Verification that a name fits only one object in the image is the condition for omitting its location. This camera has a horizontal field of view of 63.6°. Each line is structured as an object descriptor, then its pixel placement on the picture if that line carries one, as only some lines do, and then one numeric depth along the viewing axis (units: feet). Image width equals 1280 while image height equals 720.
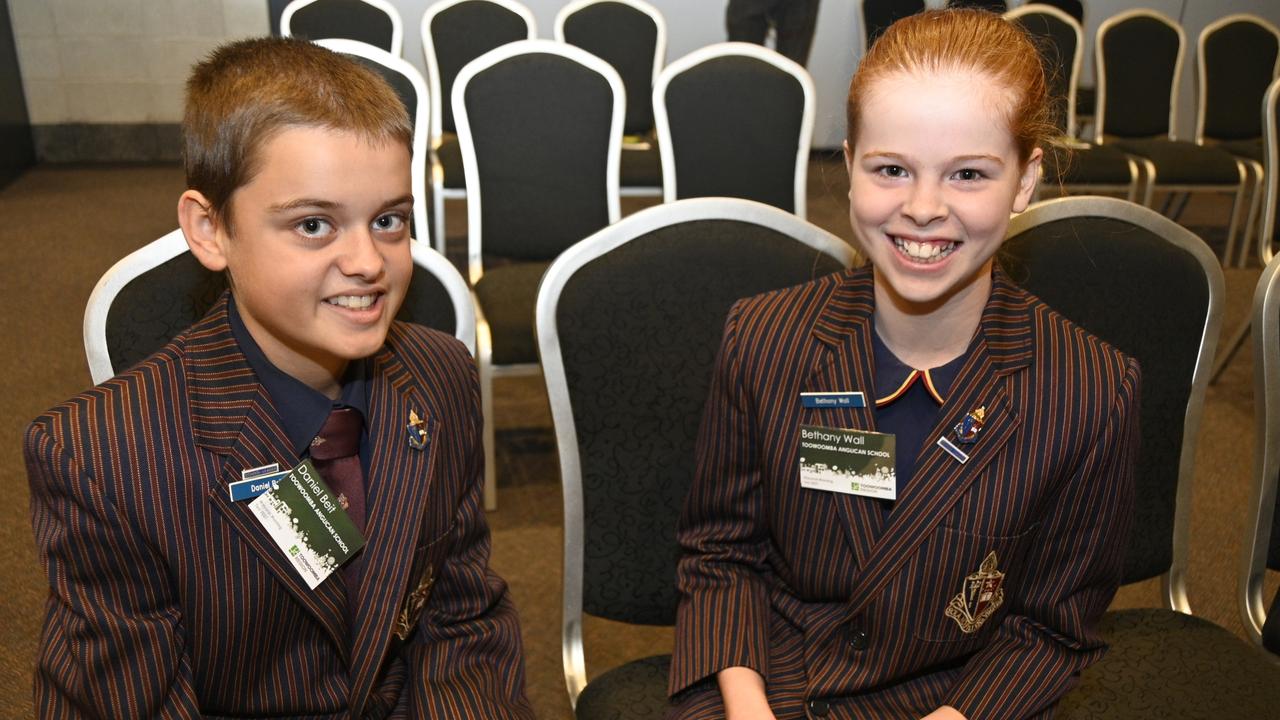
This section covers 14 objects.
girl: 3.42
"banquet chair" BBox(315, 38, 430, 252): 7.42
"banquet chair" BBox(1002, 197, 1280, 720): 4.31
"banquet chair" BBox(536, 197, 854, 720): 4.19
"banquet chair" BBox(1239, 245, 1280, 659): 4.41
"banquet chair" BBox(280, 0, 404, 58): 11.43
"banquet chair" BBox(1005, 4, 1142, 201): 14.06
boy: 3.01
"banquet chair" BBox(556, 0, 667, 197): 13.43
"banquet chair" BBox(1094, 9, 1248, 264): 14.39
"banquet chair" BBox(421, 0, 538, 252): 12.41
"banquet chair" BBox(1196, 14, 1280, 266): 15.37
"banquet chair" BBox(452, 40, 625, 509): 8.65
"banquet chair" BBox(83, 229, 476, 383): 3.77
